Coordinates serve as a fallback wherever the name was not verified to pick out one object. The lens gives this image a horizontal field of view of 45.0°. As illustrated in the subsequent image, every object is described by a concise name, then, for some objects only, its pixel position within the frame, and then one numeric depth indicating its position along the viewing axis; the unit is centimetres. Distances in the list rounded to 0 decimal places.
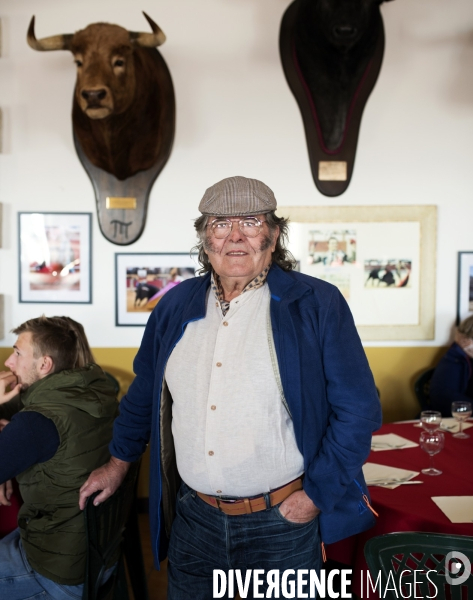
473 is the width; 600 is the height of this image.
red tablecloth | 179
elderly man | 152
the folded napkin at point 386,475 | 207
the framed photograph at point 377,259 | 367
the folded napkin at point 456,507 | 178
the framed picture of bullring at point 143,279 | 369
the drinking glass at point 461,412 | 262
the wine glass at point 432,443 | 215
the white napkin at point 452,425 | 273
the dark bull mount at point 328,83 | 346
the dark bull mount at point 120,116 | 310
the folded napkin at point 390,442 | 248
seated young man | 178
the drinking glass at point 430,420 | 224
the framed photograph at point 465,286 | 369
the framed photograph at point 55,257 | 368
